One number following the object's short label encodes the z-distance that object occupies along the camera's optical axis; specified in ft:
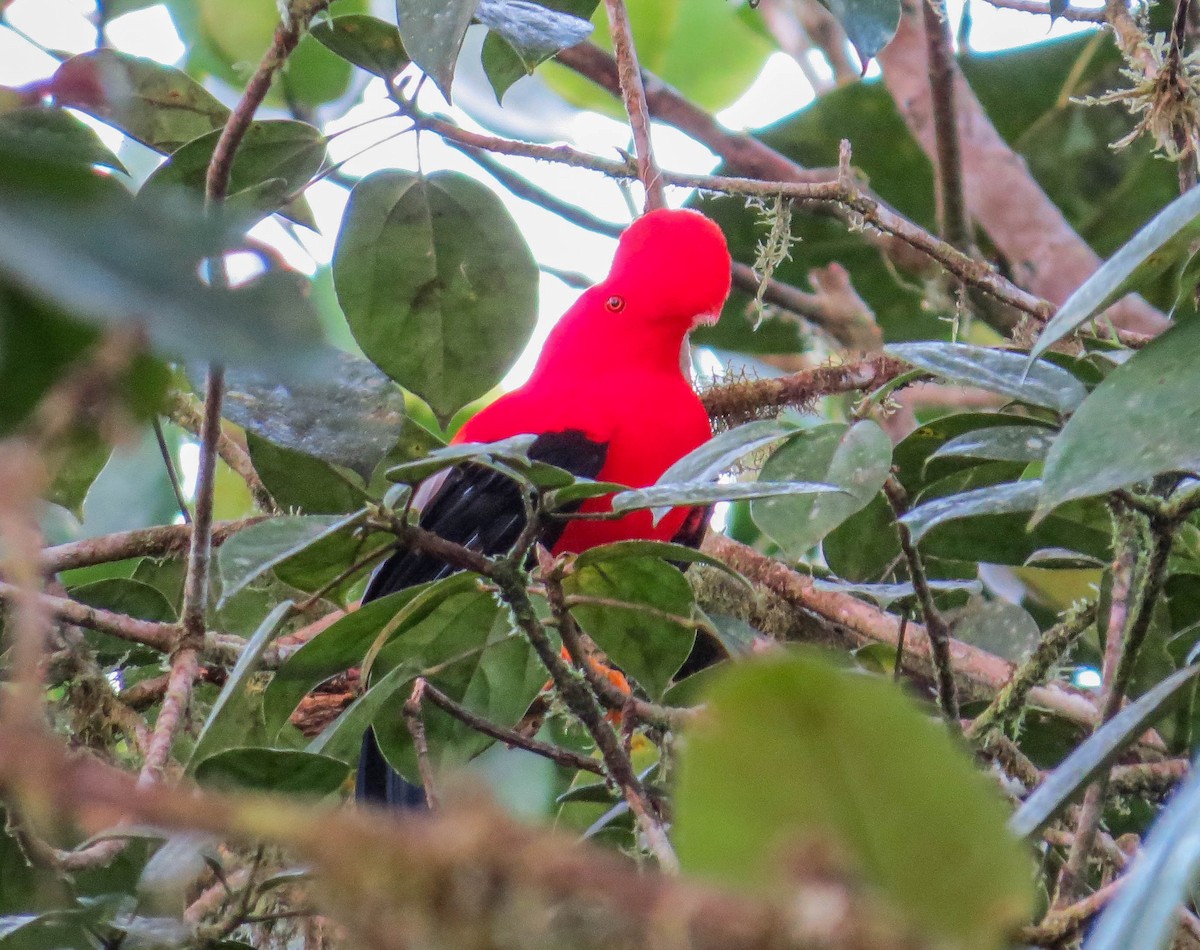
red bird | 20.93
